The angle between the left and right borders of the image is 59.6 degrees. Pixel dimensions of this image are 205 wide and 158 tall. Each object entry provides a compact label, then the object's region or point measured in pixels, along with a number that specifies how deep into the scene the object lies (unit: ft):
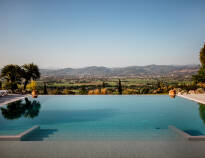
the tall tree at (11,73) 45.09
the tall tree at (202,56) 47.74
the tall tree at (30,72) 47.67
